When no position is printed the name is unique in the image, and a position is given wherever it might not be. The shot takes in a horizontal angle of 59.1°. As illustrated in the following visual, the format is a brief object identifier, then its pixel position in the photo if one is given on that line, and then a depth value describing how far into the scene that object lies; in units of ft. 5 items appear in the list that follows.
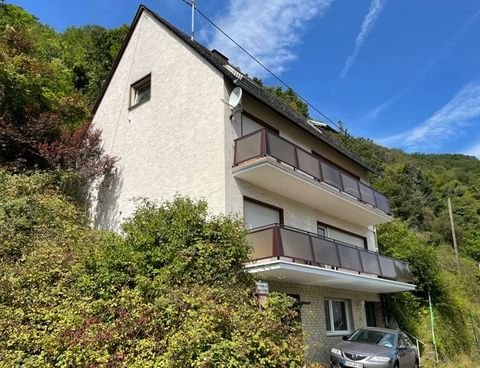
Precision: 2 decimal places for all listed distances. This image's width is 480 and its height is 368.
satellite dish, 41.60
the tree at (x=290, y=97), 119.13
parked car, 35.35
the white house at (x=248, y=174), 40.32
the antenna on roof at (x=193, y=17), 51.00
